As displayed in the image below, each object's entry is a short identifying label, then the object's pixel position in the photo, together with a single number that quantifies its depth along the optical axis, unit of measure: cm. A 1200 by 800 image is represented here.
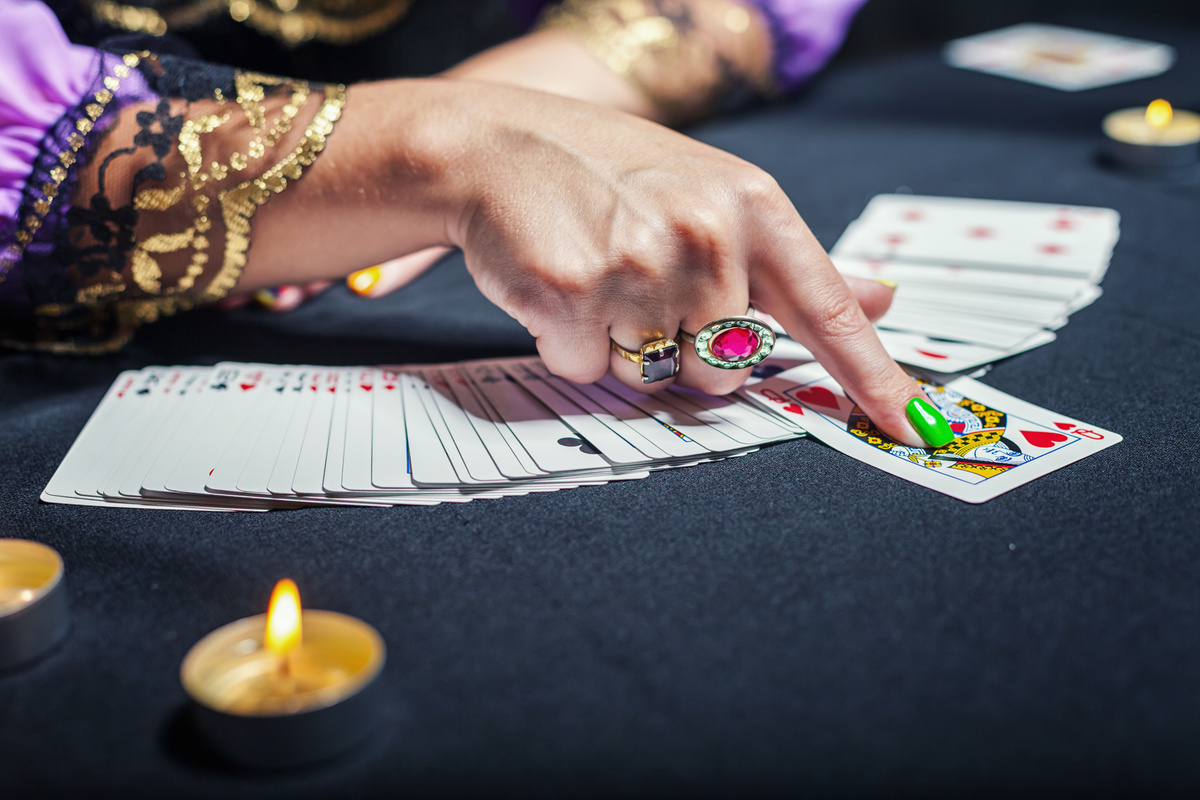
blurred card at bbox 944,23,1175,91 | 99
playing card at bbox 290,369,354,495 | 49
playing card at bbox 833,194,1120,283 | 65
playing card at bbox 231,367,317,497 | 50
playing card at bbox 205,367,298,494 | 50
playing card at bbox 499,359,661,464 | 51
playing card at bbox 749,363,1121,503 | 50
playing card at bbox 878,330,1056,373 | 55
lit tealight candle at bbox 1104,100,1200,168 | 73
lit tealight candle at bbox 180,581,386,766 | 41
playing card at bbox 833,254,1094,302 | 62
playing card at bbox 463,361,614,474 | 50
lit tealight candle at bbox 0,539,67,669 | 43
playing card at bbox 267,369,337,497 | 50
